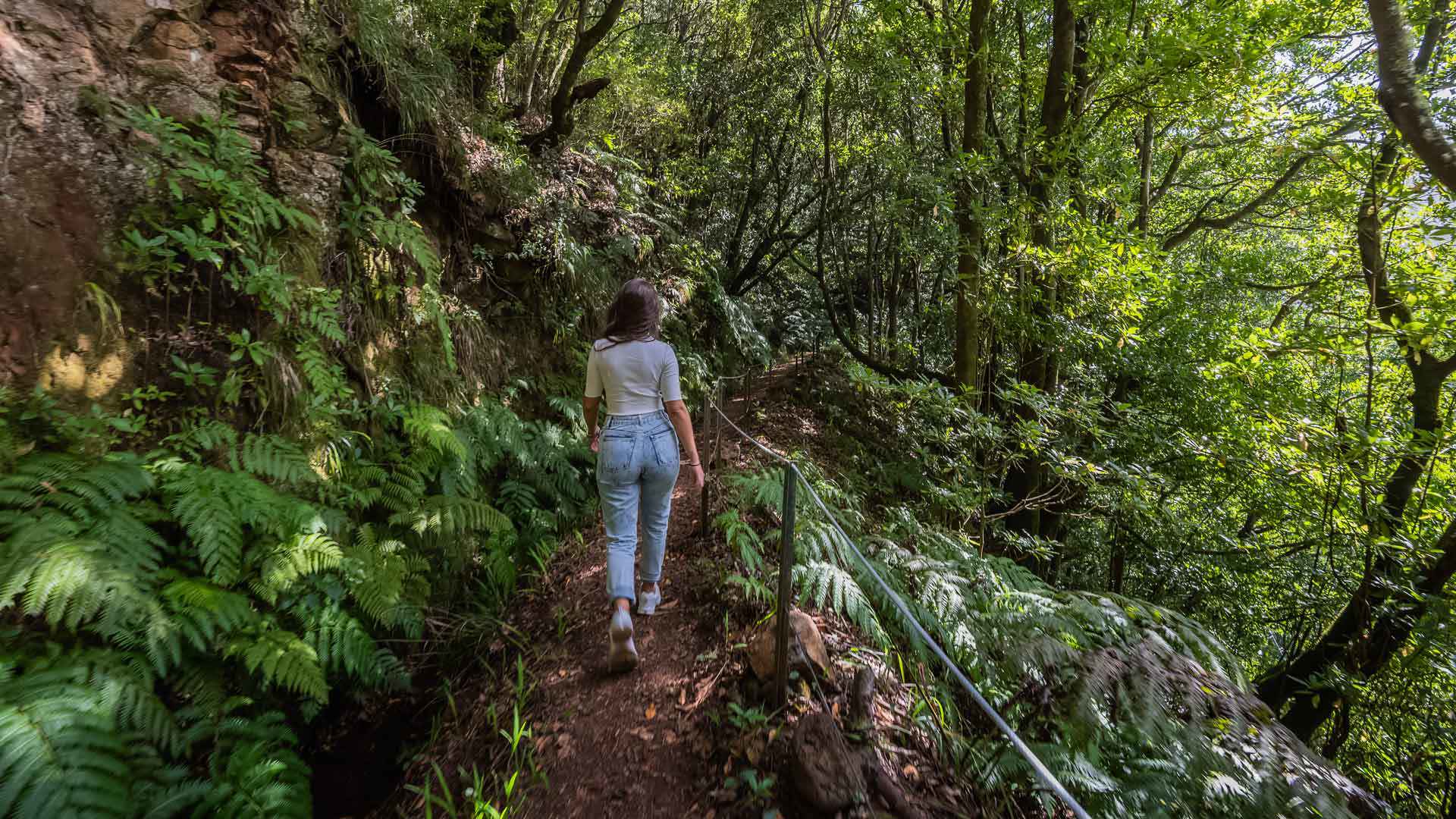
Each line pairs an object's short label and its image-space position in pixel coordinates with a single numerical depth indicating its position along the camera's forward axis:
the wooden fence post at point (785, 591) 2.52
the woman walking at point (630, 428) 3.02
